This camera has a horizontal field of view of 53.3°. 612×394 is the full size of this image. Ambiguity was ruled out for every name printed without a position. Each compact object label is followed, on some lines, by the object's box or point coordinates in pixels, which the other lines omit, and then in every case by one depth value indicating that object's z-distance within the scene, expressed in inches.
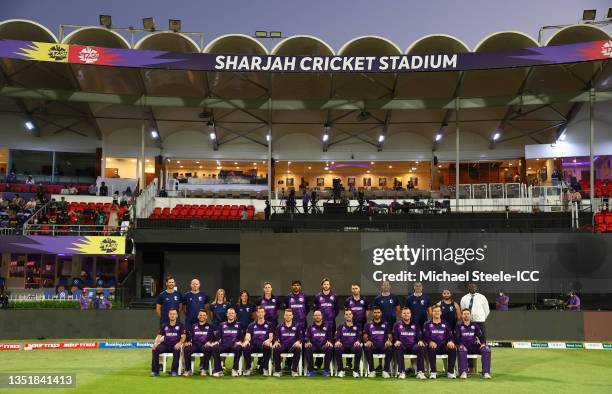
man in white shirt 520.1
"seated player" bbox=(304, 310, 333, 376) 477.7
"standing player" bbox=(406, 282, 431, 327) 517.0
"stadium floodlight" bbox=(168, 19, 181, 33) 1181.1
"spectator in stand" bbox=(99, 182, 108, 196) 1305.4
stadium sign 971.3
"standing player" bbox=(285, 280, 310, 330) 515.0
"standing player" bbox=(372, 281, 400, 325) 516.7
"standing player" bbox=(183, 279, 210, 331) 527.5
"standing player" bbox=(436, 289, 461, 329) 506.9
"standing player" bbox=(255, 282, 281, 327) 509.4
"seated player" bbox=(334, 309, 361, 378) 474.0
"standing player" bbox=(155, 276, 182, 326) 516.7
